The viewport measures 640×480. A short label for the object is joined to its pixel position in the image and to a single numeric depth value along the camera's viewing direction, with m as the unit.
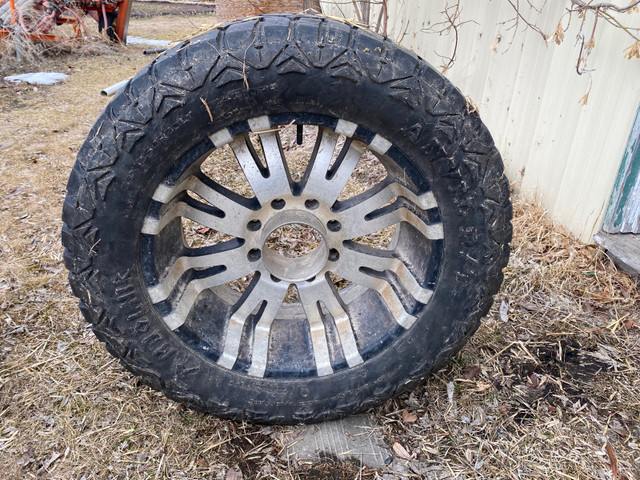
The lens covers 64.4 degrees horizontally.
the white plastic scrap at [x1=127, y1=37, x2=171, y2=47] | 12.00
